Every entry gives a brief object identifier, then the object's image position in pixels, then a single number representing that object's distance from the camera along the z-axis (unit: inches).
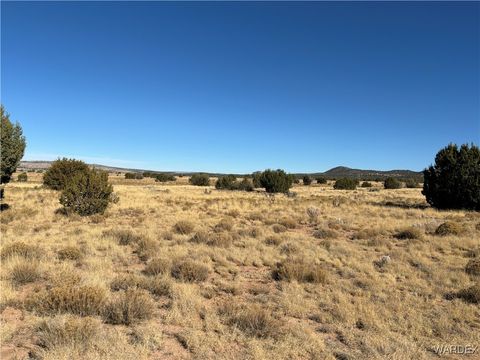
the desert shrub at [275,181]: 1802.4
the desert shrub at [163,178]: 3142.2
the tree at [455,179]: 1013.8
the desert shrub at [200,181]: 2593.5
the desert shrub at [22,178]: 2455.6
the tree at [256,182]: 2100.1
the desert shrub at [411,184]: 2640.3
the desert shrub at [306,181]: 2933.1
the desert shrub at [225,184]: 2084.6
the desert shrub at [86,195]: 824.3
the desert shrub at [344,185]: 2273.6
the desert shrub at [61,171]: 1376.7
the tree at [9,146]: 819.7
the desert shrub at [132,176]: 3332.9
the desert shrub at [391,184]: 2422.5
